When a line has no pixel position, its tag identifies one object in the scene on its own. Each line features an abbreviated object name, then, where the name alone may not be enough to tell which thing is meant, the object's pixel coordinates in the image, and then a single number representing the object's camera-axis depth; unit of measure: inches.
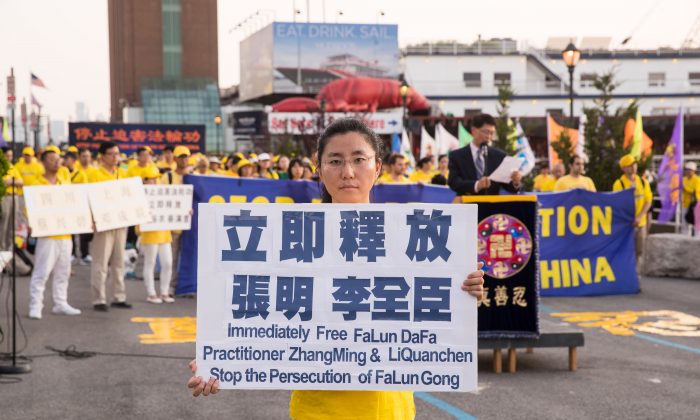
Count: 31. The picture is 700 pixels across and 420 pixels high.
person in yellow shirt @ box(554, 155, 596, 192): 570.6
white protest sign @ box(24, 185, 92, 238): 422.3
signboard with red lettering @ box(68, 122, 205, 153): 1213.7
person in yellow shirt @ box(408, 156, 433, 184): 641.0
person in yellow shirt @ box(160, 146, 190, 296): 529.7
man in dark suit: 332.5
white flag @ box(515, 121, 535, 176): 892.1
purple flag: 712.4
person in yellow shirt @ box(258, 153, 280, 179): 666.2
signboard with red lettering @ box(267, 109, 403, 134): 2524.6
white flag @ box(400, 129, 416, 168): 1116.0
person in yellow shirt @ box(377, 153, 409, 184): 558.9
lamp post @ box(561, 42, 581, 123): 829.2
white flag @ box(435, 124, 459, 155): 1135.6
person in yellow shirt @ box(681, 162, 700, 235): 796.0
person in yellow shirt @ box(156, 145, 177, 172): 684.9
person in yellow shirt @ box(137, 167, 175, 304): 492.7
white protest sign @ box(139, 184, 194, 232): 494.6
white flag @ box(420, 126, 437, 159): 1142.3
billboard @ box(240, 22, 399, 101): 3331.7
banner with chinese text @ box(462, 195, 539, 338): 309.3
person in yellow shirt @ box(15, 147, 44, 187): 685.9
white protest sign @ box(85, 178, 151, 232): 447.8
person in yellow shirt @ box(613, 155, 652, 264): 570.6
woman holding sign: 126.1
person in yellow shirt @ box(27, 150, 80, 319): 434.6
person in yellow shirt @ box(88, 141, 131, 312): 459.5
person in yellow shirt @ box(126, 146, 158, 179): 522.6
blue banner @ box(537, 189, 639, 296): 524.7
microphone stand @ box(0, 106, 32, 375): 313.4
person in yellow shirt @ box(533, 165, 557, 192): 734.5
